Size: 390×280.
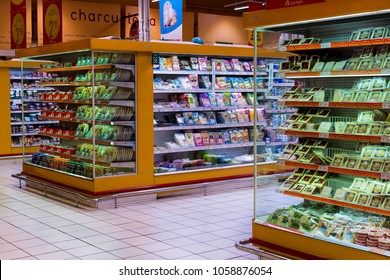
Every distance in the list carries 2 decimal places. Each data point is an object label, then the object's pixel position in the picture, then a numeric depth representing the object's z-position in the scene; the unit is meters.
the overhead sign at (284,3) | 4.63
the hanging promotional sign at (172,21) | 9.28
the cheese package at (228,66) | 9.02
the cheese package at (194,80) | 8.69
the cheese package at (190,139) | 8.63
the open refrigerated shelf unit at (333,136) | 4.45
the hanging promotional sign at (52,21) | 8.23
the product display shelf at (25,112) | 12.84
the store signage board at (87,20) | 14.28
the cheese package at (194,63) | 8.64
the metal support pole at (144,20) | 8.25
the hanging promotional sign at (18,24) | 10.23
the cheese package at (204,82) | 8.80
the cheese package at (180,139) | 8.56
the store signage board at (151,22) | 15.54
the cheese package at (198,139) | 8.69
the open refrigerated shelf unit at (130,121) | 7.79
